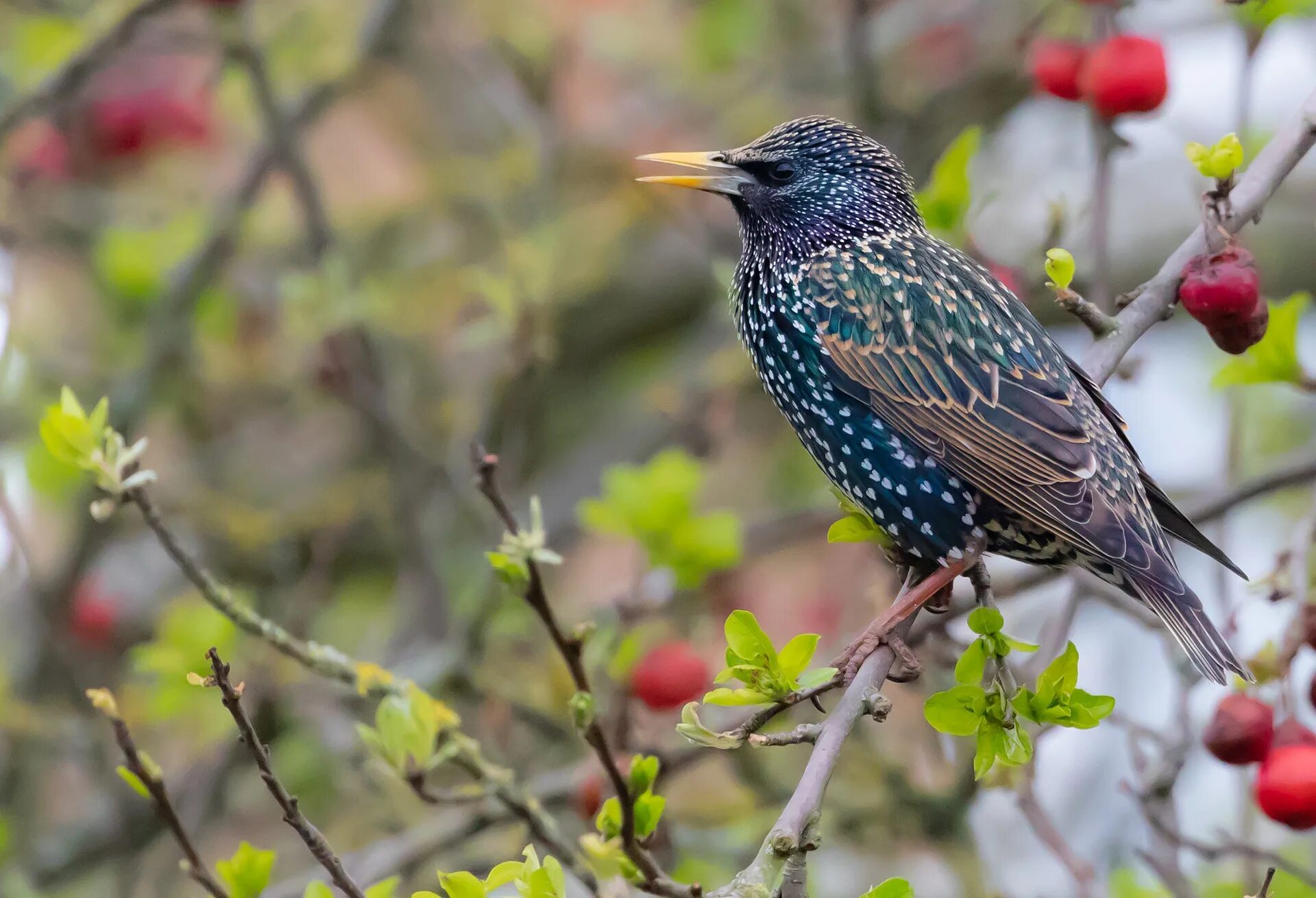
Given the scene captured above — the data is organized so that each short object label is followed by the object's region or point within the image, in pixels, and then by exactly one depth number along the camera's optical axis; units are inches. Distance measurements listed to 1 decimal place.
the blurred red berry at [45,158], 458.0
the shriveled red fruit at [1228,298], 215.2
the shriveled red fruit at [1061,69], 279.7
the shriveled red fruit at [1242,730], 227.9
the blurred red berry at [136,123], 477.1
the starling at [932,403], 251.0
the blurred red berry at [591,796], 270.2
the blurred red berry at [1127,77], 262.2
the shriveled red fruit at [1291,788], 219.6
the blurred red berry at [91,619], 403.2
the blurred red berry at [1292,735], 227.5
